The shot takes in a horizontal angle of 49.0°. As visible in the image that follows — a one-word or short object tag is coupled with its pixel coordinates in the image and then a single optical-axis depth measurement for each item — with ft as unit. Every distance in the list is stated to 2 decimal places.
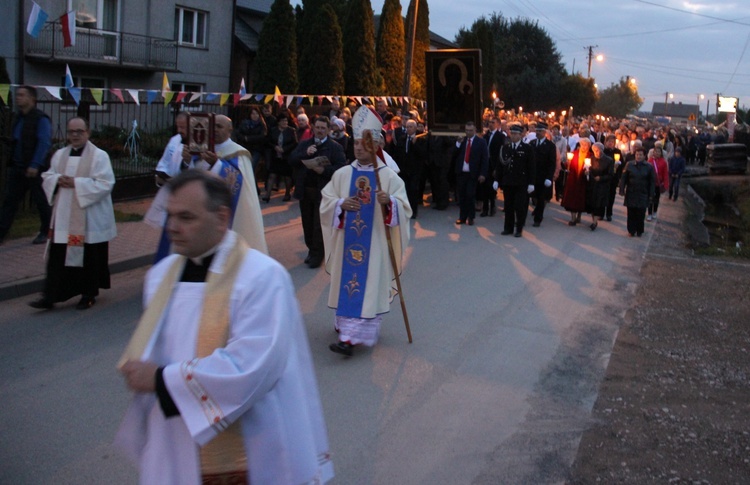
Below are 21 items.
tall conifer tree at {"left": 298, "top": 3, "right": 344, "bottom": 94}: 84.02
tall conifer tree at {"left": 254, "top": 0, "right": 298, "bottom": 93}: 83.92
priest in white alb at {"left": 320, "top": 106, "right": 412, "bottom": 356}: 22.82
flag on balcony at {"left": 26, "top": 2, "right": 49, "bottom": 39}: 44.72
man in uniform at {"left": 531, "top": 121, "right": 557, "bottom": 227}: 48.91
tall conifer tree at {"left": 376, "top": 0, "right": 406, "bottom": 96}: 99.76
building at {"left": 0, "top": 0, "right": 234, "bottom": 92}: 74.95
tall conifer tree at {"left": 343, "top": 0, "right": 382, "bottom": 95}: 89.81
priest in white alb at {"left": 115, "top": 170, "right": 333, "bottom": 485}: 8.75
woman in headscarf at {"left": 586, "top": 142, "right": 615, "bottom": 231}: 49.83
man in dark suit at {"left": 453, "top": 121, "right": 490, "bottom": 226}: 48.75
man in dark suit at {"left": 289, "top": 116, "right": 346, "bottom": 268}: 33.27
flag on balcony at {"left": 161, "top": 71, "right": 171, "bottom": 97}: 48.97
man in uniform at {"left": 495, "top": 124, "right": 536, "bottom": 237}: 45.62
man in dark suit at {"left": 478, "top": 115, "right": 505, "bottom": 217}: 52.39
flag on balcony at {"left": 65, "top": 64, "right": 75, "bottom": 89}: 43.31
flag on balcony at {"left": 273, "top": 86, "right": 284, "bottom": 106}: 57.16
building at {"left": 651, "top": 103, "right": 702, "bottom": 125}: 479.82
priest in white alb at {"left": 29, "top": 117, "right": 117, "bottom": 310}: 25.11
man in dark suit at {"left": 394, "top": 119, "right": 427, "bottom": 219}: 49.83
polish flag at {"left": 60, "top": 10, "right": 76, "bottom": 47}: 54.85
